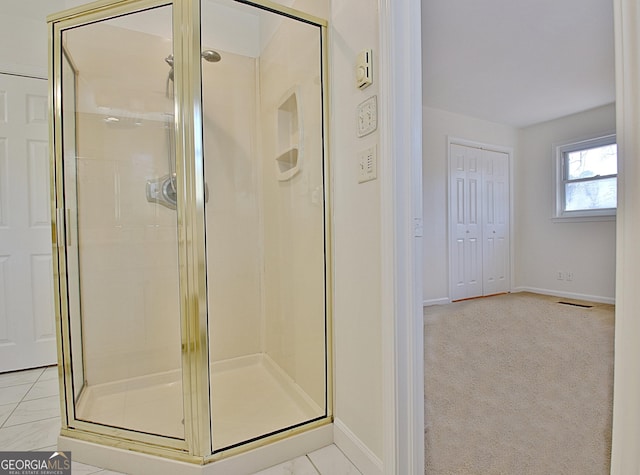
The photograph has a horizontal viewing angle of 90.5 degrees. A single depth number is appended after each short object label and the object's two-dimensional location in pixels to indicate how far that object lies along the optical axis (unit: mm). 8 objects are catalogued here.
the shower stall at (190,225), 1290
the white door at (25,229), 2166
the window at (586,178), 3848
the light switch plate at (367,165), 1160
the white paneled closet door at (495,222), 4324
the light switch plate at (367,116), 1147
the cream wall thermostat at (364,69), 1166
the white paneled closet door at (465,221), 4016
